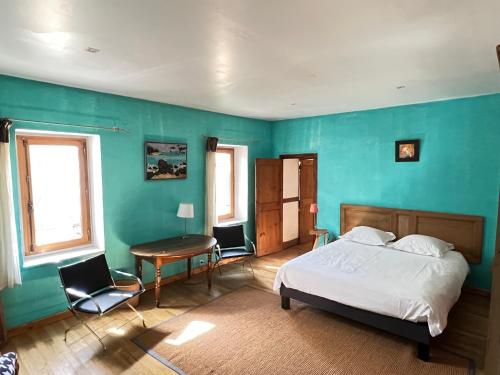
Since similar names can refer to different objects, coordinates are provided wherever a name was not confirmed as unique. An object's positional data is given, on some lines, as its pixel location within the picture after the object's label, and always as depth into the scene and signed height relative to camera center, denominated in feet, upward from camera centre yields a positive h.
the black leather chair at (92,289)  9.40 -4.32
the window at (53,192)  10.67 -1.05
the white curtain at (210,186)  15.62 -1.18
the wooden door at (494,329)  2.57 -1.49
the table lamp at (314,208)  17.16 -2.64
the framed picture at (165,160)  13.41 +0.16
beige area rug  8.31 -5.73
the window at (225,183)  18.07 -1.20
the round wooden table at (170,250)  11.83 -3.56
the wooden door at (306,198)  21.16 -2.55
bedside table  16.60 -4.01
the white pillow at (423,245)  12.47 -3.63
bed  8.71 -3.95
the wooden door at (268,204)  18.12 -2.60
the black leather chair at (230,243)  14.83 -4.25
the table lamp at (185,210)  13.65 -2.14
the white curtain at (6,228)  9.37 -2.01
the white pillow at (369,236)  14.15 -3.61
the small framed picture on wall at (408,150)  14.14 +0.58
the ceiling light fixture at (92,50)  7.33 +2.87
